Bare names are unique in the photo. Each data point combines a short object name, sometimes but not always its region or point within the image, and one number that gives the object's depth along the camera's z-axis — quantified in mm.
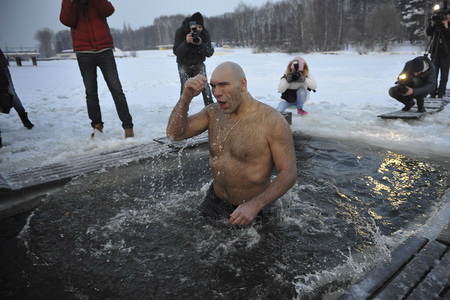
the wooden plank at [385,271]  1660
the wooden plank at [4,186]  3000
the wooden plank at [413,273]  1638
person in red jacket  4270
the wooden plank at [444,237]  2043
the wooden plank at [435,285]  1604
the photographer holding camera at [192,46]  5535
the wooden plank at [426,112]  5620
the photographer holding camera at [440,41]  6535
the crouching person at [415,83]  5785
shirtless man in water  2029
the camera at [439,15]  6492
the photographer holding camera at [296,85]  6172
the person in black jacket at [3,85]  4615
